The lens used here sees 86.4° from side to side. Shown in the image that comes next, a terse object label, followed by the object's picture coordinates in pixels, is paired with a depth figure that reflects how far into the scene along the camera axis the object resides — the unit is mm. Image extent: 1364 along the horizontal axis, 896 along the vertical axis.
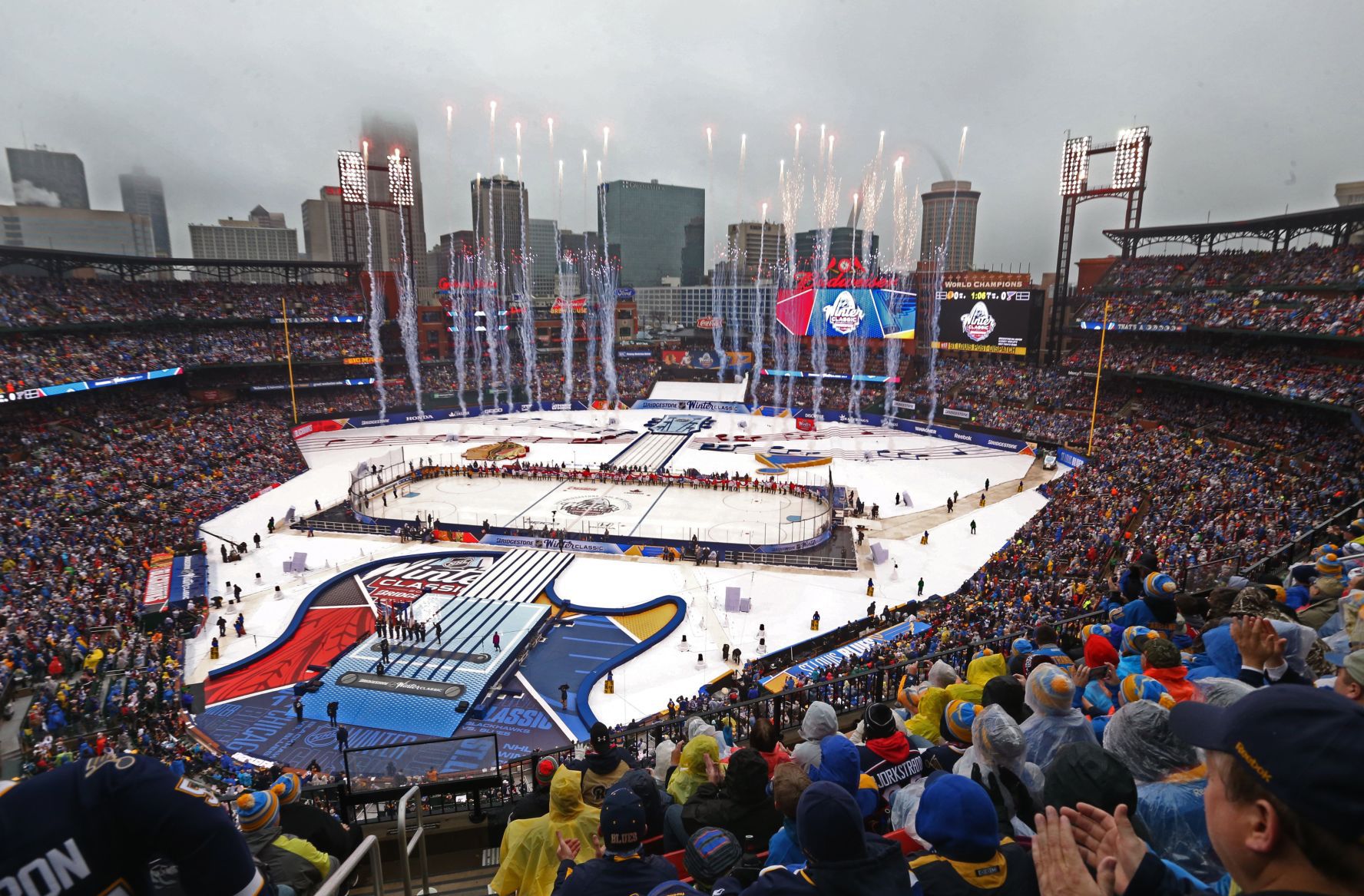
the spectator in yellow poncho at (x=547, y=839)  5203
